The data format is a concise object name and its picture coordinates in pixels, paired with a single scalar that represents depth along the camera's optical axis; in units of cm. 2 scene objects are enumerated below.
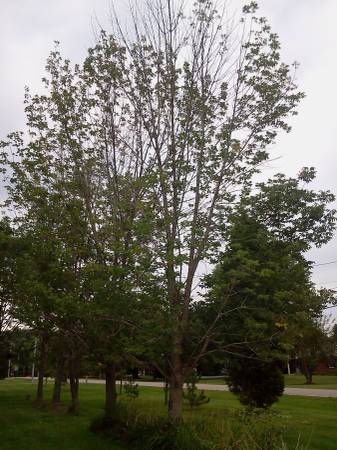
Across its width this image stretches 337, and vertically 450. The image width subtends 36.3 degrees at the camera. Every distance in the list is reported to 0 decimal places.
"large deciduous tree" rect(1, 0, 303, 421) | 1055
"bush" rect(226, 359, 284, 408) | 1579
